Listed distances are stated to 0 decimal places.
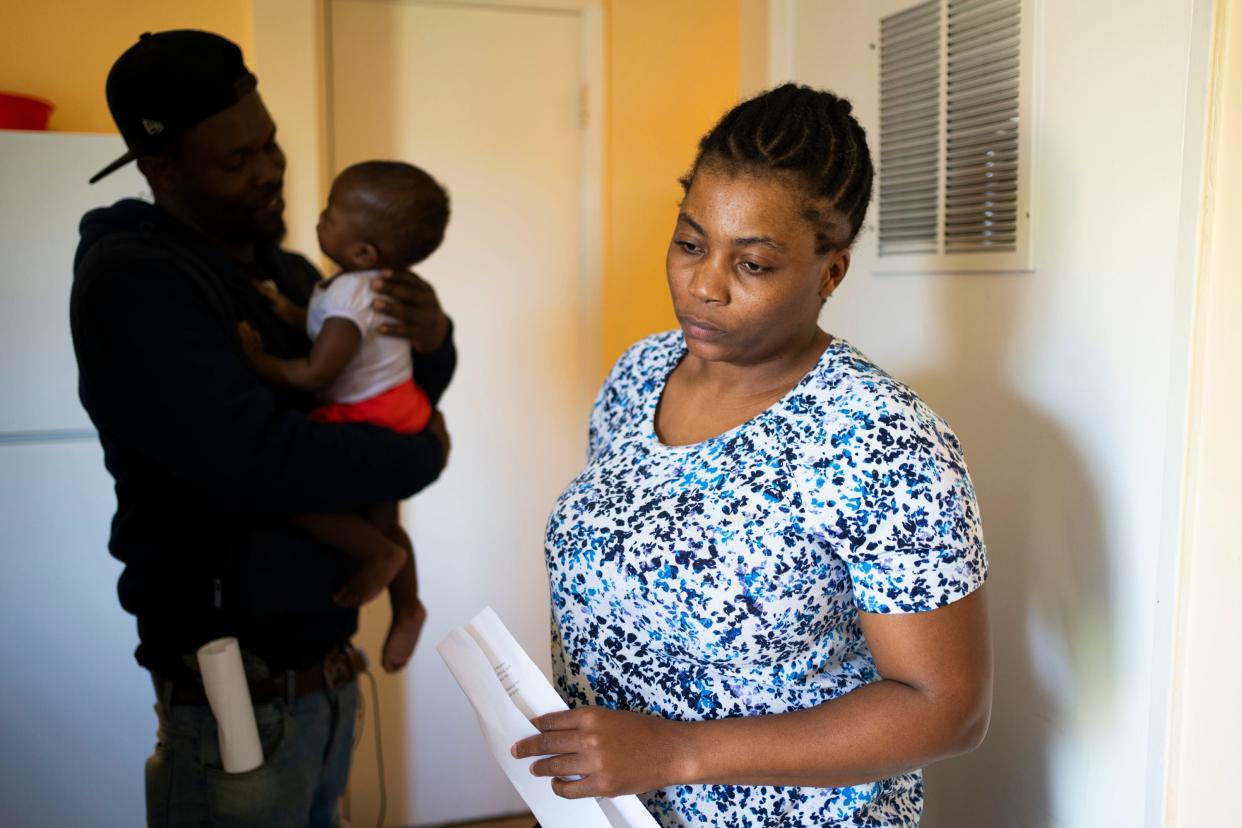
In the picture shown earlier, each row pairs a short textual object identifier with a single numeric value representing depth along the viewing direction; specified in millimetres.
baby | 1594
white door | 2896
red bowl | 2303
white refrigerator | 2131
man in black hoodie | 1308
